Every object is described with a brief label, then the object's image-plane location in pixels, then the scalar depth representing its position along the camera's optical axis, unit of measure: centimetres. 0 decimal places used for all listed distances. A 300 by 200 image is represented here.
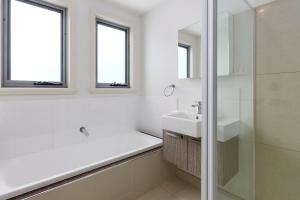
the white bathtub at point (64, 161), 126
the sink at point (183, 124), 151
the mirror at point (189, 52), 191
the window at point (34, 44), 176
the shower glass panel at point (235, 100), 90
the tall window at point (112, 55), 244
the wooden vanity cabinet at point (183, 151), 163
